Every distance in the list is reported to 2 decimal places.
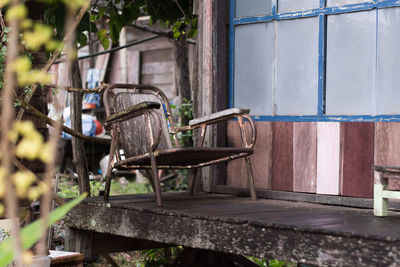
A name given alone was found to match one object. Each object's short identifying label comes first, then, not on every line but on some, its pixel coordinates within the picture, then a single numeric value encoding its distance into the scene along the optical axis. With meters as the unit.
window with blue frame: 3.59
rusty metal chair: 3.34
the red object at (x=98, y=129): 10.00
